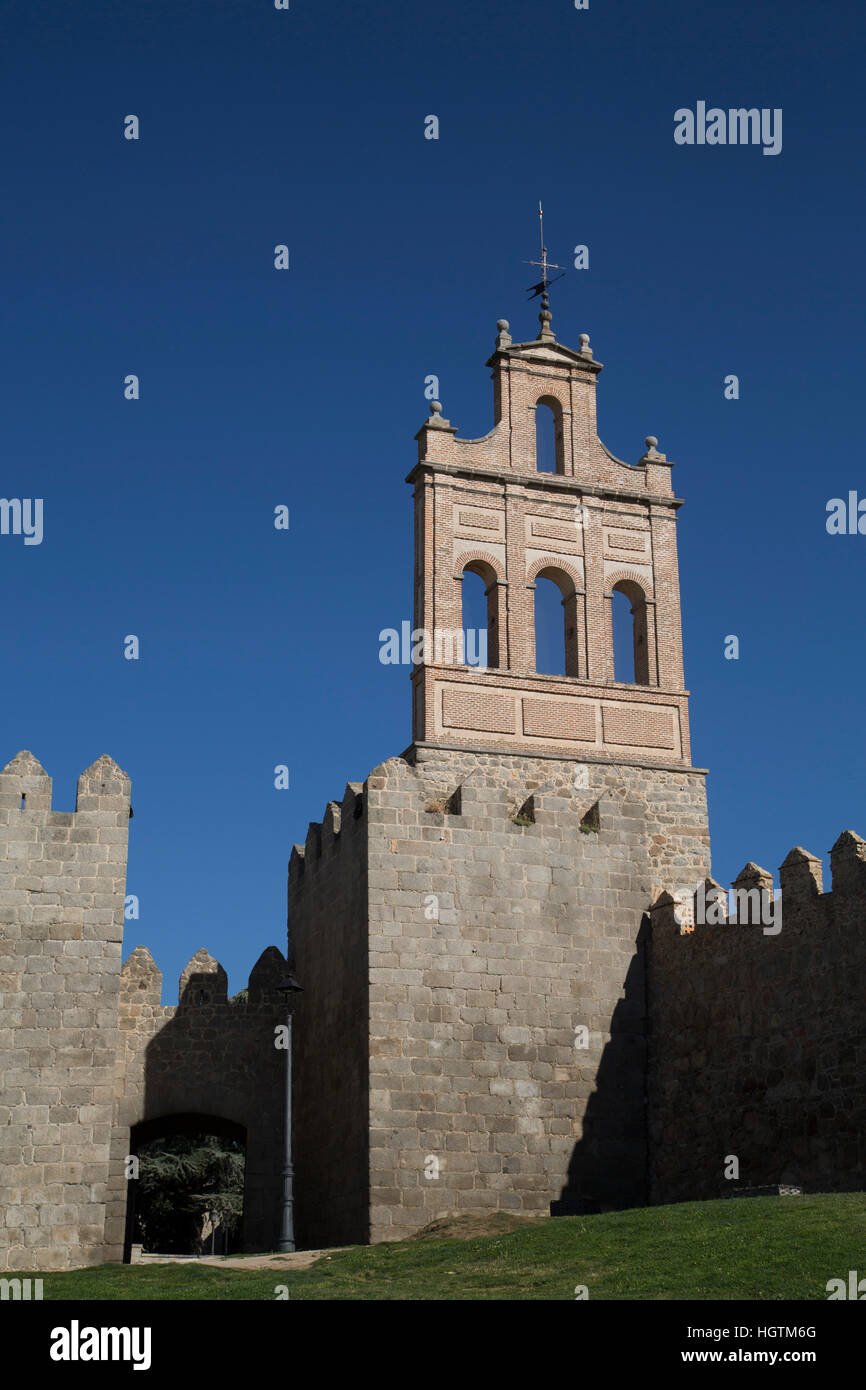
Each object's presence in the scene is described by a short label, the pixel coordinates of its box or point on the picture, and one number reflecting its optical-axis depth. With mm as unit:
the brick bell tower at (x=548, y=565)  24109
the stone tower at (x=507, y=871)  19828
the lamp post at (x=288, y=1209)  18219
